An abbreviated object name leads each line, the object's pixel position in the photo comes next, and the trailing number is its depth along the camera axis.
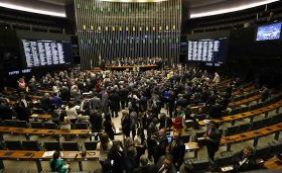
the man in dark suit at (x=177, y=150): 5.39
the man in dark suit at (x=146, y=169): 4.55
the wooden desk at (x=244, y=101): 10.94
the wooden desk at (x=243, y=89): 13.42
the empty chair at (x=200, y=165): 5.11
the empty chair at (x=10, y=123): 8.25
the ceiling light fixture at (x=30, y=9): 16.95
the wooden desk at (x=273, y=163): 5.03
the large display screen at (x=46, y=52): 15.91
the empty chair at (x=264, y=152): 5.74
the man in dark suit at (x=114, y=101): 10.34
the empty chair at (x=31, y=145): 6.33
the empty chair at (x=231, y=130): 7.38
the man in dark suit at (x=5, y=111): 8.64
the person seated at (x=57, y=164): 4.91
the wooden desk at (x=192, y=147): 6.41
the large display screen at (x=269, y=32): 12.10
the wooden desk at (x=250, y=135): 6.79
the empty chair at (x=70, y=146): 6.32
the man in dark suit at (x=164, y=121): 7.40
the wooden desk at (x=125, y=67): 22.41
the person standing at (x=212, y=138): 5.98
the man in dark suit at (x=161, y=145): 5.62
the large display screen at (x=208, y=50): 18.41
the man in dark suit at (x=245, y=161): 4.75
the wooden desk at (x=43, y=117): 9.38
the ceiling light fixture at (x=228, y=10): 17.41
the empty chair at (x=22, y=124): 8.16
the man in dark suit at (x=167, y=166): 4.27
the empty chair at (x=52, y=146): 6.29
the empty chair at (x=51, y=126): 8.06
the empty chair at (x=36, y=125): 8.09
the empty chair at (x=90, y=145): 6.42
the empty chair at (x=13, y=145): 6.41
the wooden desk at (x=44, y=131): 7.59
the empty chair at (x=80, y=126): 8.04
